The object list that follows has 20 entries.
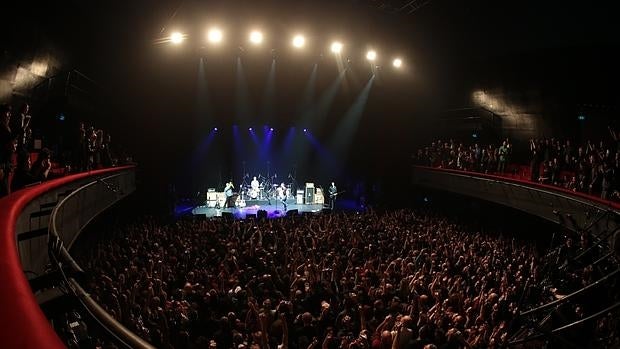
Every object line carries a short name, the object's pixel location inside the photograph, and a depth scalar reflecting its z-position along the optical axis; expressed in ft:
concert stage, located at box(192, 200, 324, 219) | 56.18
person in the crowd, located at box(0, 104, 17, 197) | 14.92
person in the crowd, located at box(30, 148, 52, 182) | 17.16
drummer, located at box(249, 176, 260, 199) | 66.28
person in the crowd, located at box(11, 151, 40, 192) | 15.97
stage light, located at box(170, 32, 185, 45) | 52.19
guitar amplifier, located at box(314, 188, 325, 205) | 65.46
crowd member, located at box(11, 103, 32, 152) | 17.68
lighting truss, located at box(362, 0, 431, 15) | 54.70
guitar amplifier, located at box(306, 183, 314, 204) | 65.72
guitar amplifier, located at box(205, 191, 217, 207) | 62.28
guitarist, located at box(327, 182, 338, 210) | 64.72
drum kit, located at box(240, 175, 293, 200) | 66.54
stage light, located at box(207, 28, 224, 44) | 51.80
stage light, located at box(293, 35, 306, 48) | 55.96
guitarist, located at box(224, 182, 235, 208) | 61.16
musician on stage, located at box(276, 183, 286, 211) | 64.69
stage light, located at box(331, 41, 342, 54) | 57.19
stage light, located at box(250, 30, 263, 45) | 53.52
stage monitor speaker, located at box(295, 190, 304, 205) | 65.92
